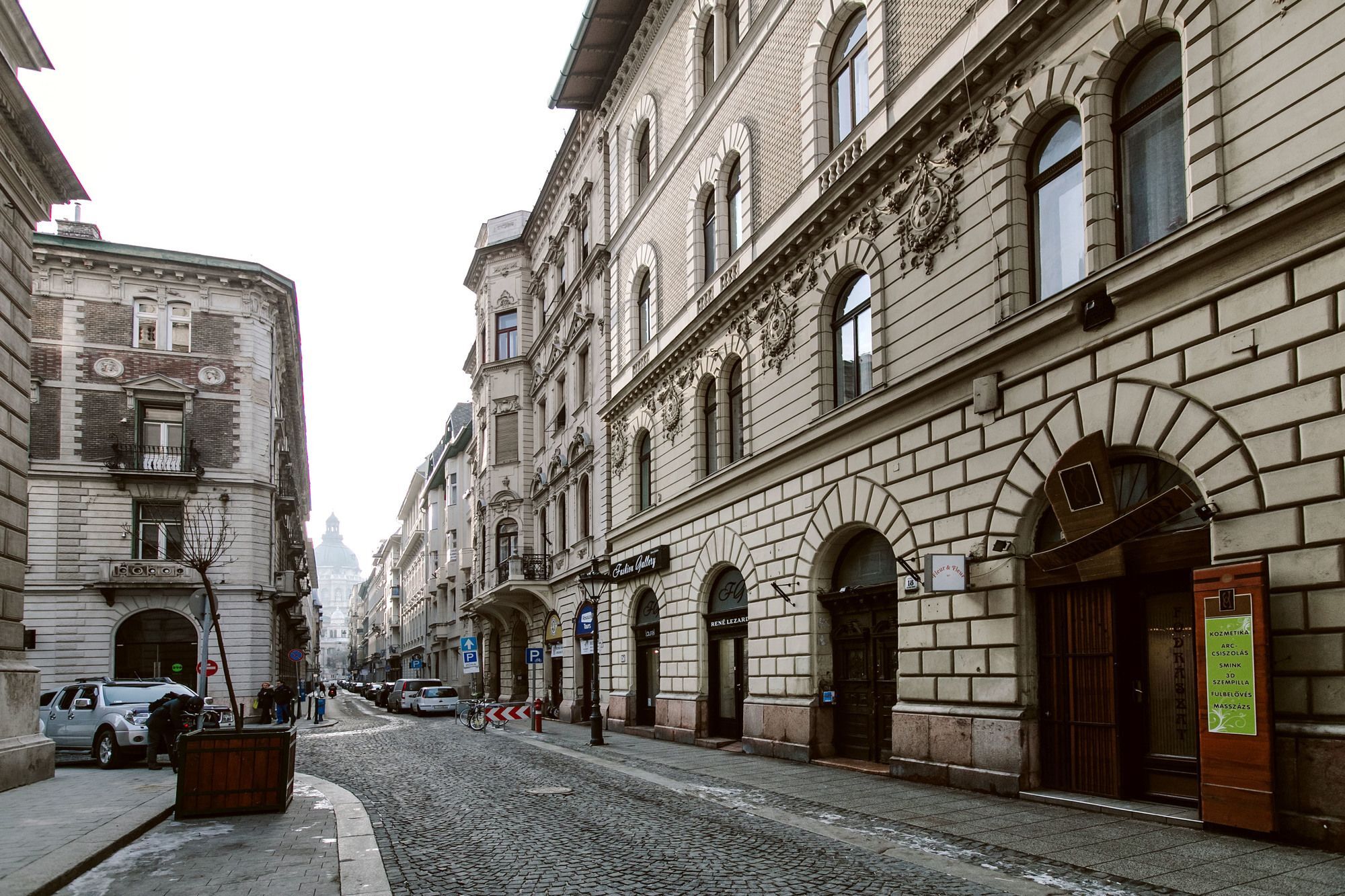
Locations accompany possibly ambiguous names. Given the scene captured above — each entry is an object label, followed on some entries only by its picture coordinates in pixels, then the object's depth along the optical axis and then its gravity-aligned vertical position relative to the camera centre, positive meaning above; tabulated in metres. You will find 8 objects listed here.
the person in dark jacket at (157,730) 20.14 -2.69
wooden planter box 12.65 -2.18
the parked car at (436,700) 46.09 -5.07
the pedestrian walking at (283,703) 31.31 -3.49
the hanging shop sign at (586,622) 33.12 -1.38
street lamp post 24.30 -0.42
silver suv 21.34 -2.70
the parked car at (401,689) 48.97 -4.98
